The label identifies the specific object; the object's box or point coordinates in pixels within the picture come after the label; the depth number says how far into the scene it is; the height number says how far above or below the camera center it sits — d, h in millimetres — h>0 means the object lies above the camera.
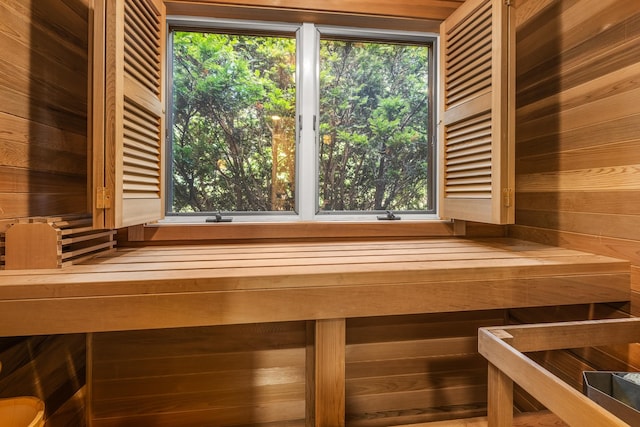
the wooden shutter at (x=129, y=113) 1170 +369
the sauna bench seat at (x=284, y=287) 1029 -246
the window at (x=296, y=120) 1897 +516
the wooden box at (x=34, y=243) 1149 -114
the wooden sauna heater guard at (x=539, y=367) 740 -400
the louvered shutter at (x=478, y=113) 1439 +453
